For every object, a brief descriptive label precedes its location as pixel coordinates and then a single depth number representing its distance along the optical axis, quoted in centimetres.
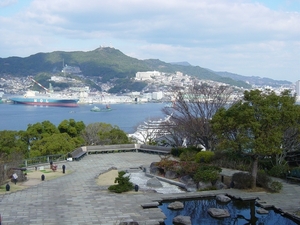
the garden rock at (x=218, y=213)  1143
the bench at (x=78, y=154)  2109
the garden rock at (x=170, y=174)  1670
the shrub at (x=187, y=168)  1578
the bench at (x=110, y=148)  2355
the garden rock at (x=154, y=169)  1766
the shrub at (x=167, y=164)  1692
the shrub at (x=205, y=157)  1839
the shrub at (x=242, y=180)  1406
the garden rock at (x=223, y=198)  1286
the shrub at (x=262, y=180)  1391
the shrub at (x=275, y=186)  1355
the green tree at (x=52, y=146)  2144
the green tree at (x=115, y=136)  2669
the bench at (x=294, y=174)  1501
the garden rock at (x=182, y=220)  1067
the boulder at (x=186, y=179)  1538
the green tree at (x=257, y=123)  1295
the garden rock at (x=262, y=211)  1162
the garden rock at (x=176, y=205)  1224
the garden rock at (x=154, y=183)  1506
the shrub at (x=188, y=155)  1931
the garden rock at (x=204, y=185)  1472
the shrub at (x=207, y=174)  1478
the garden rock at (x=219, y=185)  1461
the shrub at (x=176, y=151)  2129
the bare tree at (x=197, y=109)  2159
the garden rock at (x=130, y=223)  999
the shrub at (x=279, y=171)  1566
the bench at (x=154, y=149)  2300
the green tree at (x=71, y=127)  2605
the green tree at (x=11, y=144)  2286
